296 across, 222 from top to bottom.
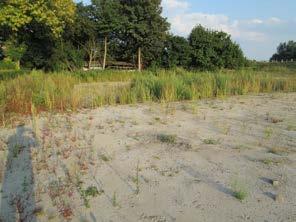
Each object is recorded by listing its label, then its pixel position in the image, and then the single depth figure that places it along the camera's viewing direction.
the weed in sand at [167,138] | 4.00
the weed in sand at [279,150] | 3.52
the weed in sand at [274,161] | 3.25
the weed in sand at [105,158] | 3.51
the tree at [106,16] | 21.06
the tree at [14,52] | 16.83
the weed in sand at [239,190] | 2.67
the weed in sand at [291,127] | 4.30
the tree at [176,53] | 21.88
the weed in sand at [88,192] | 2.78
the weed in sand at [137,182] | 2.87
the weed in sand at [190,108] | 5.50
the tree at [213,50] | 21.58
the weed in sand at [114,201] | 2.67
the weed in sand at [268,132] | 4.03
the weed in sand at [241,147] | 3.68
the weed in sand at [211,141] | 3.87
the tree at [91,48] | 22.18
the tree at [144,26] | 21.63
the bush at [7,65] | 16.13
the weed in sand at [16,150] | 3.71
